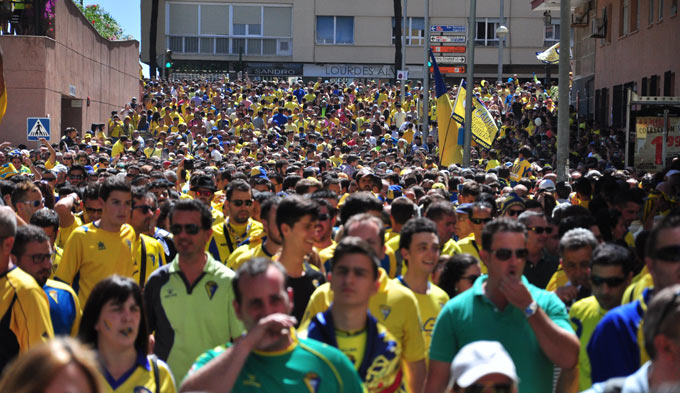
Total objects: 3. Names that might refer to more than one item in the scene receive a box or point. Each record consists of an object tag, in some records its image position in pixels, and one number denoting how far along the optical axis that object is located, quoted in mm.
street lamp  45647
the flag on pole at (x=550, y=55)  47119
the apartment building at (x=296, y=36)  74188
